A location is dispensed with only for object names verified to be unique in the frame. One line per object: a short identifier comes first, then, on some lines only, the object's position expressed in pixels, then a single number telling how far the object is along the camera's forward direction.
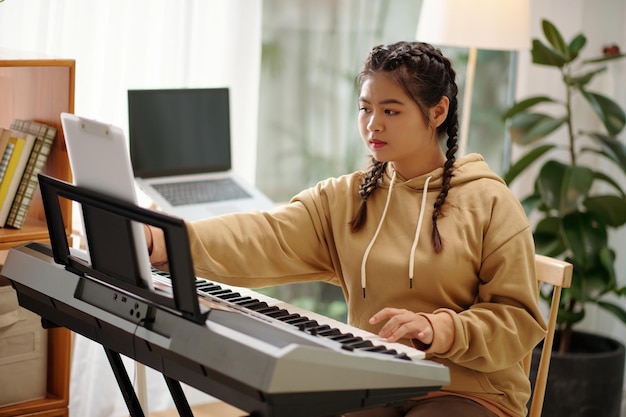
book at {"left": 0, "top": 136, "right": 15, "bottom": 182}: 2.21
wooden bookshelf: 2.18
